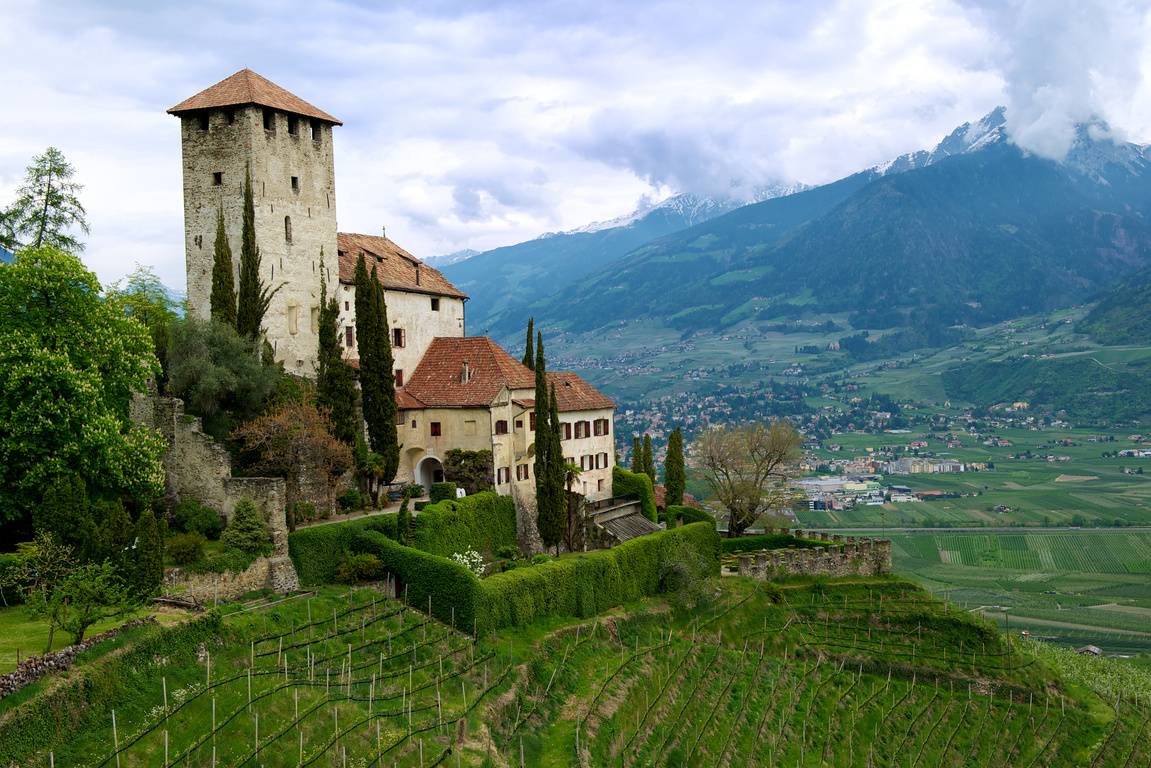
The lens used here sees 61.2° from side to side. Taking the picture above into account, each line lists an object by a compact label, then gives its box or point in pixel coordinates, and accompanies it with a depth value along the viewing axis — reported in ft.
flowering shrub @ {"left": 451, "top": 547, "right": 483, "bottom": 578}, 159.12
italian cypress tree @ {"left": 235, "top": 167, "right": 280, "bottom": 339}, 176.24
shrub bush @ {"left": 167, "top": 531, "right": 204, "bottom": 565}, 129.39
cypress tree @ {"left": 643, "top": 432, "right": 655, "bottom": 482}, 262.26
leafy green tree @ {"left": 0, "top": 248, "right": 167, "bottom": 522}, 122.93
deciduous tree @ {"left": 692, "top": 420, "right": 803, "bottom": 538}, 238.27
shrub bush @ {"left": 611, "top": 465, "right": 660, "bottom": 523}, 223.71
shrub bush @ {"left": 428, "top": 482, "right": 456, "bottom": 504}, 176.14
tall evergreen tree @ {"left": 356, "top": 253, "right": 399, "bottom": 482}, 182.09
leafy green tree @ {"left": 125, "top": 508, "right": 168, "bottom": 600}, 113.70
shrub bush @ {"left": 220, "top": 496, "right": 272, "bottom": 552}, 135.85
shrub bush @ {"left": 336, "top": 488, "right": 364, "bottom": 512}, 169.37
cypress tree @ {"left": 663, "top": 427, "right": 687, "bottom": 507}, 243.81
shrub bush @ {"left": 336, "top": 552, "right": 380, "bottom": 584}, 147.03
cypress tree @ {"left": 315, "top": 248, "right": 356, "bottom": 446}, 175.94
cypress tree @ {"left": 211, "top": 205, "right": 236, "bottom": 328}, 174.09
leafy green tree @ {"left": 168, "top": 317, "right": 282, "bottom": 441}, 156.87
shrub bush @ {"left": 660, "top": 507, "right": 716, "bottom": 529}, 229.45
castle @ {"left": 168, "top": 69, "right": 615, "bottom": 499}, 182.39
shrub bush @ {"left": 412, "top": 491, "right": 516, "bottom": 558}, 162.91
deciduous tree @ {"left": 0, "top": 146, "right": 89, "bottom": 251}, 170.91
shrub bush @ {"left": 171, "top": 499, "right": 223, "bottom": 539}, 142.10
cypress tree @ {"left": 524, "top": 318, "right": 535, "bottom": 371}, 228.06
